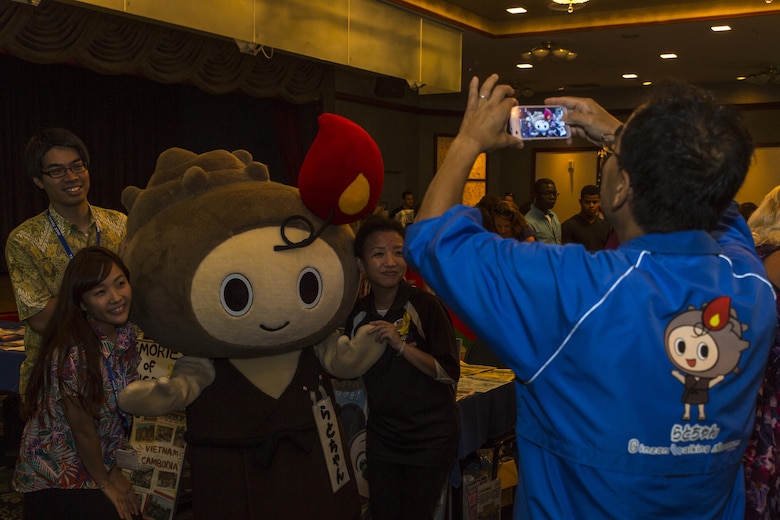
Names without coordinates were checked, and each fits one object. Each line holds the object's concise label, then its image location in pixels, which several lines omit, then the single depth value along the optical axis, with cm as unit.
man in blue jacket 117
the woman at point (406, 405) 260
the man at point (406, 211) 896
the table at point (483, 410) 300
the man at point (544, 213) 654
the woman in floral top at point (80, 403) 217
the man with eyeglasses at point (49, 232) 271
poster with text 318
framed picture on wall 1478
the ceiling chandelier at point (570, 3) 738
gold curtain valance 567
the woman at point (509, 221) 511
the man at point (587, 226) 648
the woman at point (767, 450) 212
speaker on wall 1102
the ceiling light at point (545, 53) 946
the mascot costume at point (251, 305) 208
